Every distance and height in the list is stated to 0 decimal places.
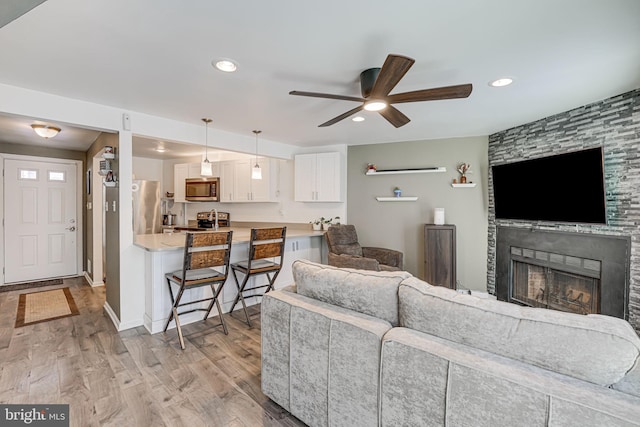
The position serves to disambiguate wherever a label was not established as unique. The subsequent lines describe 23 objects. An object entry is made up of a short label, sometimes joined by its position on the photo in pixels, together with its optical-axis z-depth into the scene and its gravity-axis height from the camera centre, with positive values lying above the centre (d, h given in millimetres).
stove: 5906 -120
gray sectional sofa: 997 -592
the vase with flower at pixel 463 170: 4344 +611
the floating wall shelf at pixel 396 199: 4655 +209
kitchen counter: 3143 -680
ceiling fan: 1850 +862
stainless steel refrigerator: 5316 +120
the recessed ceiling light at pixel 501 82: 2436 +1088
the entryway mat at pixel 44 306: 3432 -1190
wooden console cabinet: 4195 -615
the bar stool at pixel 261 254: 3375 -488
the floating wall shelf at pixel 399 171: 4464 +649
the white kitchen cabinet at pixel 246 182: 5250 +562
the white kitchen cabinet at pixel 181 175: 5969 +784
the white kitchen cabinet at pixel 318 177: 4859 +587
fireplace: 2877 -676
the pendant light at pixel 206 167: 3618 +573
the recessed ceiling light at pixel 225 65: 2115 +1092
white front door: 4832 -97
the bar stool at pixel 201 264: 2818 -498
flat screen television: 2910 +255
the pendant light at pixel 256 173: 4246 +574
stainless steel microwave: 5664 +468
